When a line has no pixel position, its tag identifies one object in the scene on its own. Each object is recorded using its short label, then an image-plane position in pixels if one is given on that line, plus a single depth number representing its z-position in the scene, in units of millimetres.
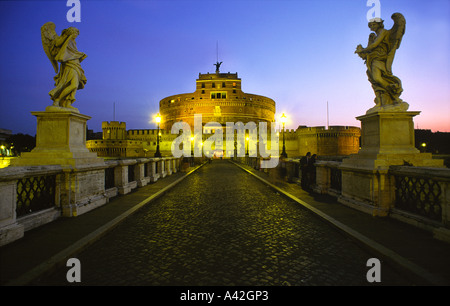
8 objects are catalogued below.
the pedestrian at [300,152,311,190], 9438
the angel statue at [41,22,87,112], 5648
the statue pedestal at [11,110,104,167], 5336
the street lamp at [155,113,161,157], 15680
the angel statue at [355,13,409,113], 5590
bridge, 2805
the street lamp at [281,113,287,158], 15688
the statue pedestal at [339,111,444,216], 5070
